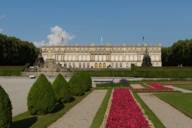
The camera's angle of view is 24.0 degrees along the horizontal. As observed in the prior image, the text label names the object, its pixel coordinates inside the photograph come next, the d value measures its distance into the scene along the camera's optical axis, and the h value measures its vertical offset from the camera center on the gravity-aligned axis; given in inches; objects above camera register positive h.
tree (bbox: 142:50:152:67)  3025.6 +57.6
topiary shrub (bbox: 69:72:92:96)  1017.5 -32.9
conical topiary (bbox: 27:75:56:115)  554.9 -34.2
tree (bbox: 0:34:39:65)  3356.3 +142.7
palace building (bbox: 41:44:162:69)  6161.4 +198.3
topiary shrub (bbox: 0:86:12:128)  375.4 -34.7
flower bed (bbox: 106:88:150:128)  453.1 -55.0
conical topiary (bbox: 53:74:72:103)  769.6 -33.6
